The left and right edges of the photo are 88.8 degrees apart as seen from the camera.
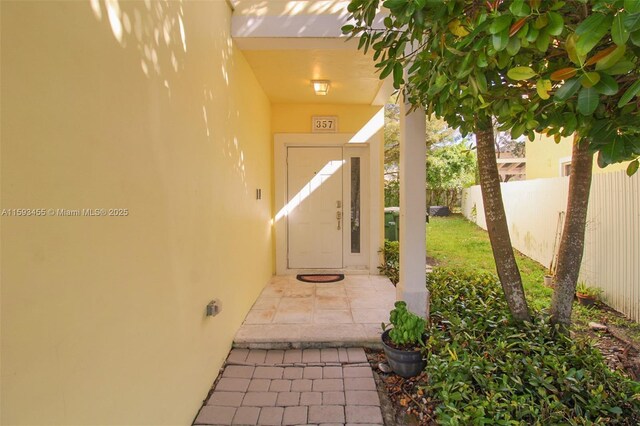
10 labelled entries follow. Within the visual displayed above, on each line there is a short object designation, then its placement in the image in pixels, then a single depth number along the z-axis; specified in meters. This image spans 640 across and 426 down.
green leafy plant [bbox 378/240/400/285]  4.94
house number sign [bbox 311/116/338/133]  5.12
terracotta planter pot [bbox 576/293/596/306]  4.01
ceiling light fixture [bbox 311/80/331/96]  4.13
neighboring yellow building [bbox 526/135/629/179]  7.22
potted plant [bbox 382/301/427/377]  2.41
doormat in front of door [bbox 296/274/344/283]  4.85
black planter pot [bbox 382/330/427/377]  2.40
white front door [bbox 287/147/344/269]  5.26
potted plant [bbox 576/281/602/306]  4.01
